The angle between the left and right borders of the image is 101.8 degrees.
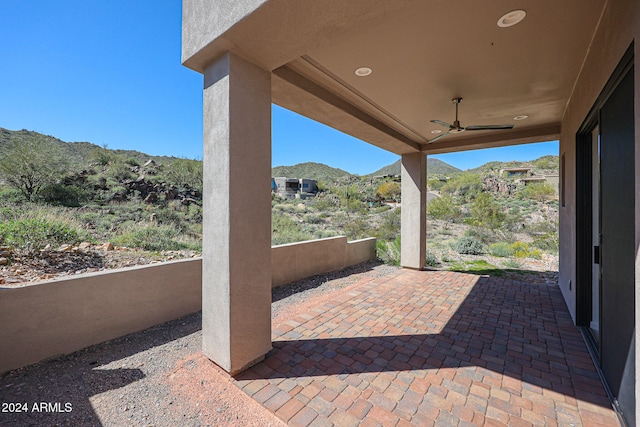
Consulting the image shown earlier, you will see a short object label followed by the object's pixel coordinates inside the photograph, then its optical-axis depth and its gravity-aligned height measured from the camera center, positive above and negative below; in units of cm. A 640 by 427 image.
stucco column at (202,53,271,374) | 228 +2
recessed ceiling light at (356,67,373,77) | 307 +170
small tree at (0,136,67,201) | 884 +163
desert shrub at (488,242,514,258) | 857 -128
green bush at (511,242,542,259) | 825 -130
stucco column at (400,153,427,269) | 632 +6
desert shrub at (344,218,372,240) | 1095 -76
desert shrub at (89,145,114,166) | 1451 +327
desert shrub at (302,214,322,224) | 1417 -35
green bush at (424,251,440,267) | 687 -131
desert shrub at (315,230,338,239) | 909 -76
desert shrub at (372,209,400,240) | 1050 -63
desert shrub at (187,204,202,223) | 932 +0
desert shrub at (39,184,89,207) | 884 +63
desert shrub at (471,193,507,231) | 1272 -8
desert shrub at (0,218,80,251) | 371 -31
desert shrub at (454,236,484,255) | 867 -117
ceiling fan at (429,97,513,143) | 411 +137
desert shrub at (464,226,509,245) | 1152 -100
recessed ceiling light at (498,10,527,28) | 213 +164
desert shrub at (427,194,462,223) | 1506 +9
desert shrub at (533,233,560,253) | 929 -113
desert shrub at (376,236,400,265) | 722 -111
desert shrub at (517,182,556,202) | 1844 +147
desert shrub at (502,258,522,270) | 677 -140
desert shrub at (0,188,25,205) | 731 +50
